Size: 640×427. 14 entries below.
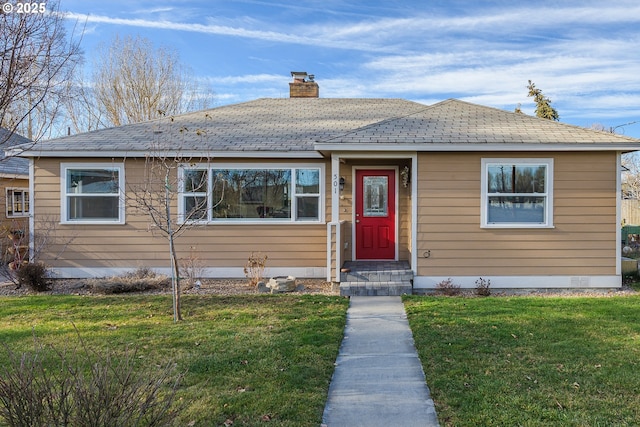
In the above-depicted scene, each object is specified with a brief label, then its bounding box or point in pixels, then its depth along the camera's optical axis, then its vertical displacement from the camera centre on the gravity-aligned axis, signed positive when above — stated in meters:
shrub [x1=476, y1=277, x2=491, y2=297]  8.71 -1.49
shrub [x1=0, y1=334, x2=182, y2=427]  2.46 -1.09
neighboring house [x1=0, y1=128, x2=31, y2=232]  14.46 +0.54
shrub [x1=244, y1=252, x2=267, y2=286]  9.62 -1.25
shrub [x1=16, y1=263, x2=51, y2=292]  8.88 -1.34
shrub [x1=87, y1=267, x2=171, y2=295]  8.82 -1.47
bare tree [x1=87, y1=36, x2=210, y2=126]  24.72 +7.16
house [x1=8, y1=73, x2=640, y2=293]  9.01 +0.29
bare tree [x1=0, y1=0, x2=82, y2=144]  3.17 +1.17
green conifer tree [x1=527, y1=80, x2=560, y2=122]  22.11 +5.41
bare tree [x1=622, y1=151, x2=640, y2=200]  24.11 +1.93
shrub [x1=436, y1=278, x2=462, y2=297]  8.82 -1.51
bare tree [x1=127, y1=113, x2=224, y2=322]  9.72 +0.59
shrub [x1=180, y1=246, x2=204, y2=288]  9.54 -1.25
